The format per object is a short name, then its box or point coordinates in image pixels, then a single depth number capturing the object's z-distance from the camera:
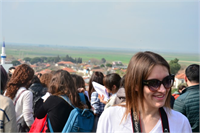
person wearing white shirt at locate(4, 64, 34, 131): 3.37
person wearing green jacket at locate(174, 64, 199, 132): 2.97
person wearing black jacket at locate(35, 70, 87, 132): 3.06
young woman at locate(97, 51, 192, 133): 1.49
